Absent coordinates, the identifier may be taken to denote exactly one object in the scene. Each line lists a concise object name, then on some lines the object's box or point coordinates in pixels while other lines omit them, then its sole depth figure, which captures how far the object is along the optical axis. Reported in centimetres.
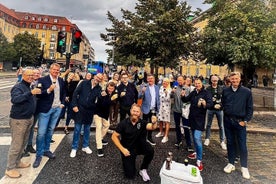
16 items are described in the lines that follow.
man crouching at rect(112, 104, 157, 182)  416
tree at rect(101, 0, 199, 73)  1182
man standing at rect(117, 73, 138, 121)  647
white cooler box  315
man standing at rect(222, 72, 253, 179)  464
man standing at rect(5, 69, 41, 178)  389
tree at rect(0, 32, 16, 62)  4459
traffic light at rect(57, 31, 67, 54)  848
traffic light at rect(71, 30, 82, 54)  842
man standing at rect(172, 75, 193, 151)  593
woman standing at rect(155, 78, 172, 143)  650
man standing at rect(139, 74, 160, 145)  628
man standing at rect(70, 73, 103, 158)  520
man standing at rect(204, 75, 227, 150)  620
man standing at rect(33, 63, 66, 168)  460
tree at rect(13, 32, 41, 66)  5306
